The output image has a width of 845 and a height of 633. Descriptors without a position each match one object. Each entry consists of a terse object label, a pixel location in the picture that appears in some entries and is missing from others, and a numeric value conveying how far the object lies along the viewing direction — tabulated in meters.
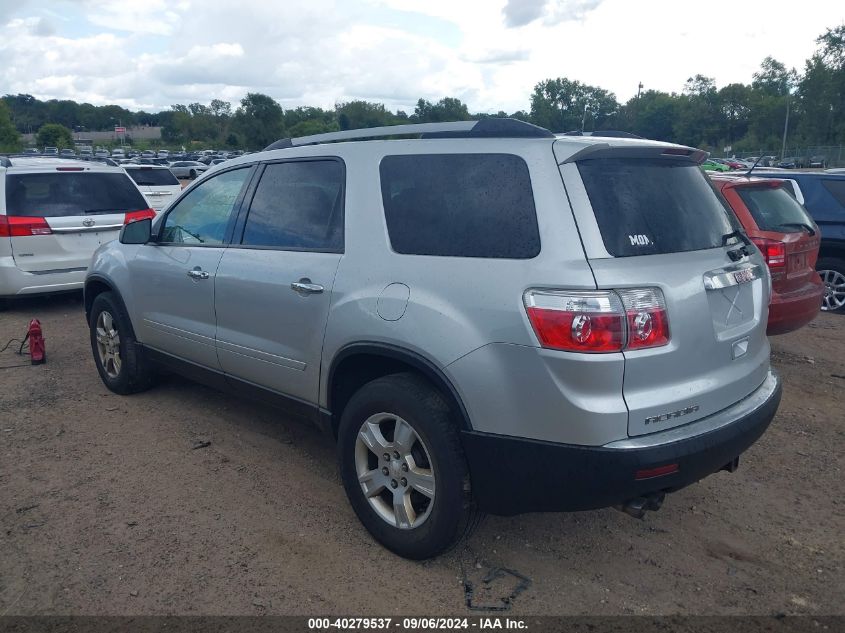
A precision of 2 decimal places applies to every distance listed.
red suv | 5.83
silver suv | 2.67
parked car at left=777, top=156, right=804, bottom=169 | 45.09
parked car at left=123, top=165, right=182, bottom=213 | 15.31
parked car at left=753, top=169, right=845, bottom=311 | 8.61
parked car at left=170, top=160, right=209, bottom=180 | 36.69
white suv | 7.87
